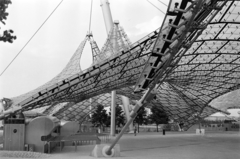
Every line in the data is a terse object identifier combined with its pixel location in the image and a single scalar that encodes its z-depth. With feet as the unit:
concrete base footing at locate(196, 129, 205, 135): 220.66
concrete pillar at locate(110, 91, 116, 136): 187.69
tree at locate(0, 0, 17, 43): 23.94
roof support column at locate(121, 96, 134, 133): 229.25
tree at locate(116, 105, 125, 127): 272.31
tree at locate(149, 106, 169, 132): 285.84
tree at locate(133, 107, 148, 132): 281.54
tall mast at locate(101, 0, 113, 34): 210.34
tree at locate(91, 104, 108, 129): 266.77
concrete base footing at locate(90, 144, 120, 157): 82.84
